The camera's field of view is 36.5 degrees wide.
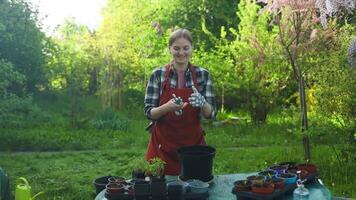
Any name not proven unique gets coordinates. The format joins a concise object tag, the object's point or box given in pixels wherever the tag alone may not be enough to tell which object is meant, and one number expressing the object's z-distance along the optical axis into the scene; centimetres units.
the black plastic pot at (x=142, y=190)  253
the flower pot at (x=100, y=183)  303
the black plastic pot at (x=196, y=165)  283
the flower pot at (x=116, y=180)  278
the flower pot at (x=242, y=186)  263
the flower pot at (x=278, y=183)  264
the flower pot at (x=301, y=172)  285
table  267
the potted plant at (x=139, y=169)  281
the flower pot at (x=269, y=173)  281
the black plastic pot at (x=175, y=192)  256
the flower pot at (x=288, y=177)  272
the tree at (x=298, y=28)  603
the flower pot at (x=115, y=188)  260
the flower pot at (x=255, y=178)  268
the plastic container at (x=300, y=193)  254
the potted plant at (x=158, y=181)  255
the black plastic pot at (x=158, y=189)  255
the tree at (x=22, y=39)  849
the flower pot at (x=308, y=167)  296
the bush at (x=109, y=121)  912
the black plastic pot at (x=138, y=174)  280
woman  335
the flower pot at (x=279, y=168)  295
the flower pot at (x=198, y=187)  265
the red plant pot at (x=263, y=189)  255
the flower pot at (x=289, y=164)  305
